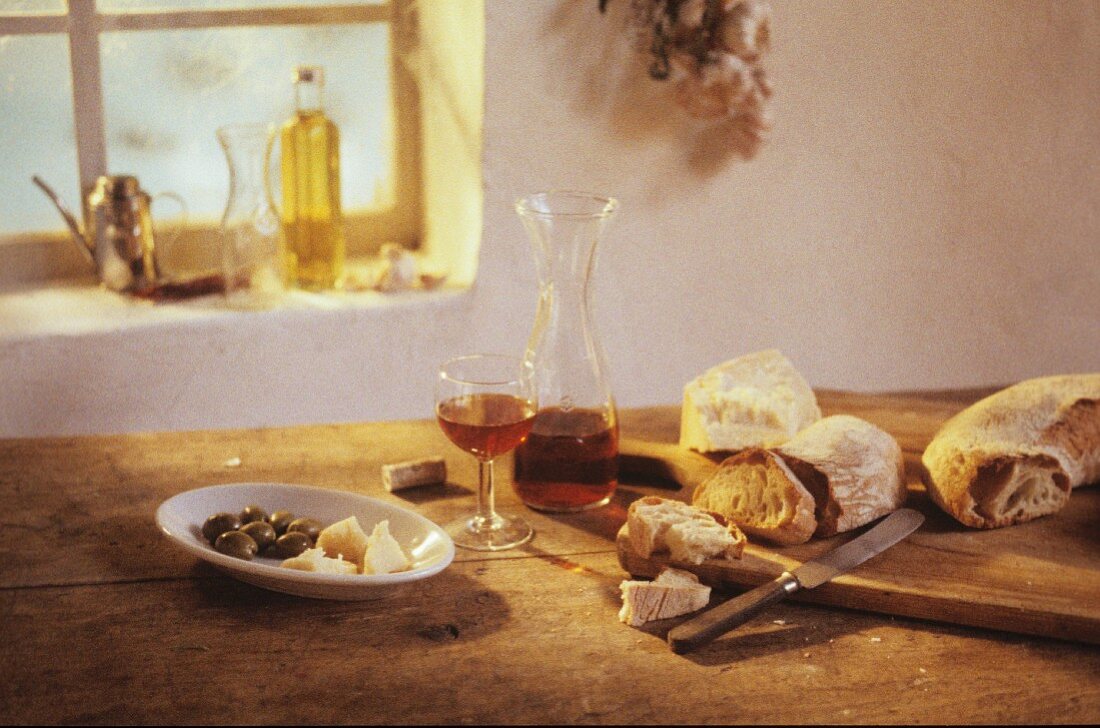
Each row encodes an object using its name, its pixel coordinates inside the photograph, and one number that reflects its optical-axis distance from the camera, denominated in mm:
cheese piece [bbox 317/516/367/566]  1201
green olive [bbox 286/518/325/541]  1247
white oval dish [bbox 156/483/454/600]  1130
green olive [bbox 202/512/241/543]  1232
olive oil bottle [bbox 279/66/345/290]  2354
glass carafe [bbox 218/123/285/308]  2324
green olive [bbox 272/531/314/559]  1225
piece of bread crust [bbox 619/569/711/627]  1134
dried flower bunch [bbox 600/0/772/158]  2354
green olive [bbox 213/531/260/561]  1197
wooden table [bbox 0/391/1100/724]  995
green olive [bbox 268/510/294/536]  1267
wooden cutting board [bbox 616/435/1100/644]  1143
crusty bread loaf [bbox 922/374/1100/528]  1330
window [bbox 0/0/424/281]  2316
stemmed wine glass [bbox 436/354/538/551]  1265
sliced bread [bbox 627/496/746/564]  1210
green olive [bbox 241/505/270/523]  1262
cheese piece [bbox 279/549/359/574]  1148
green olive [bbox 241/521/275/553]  1226
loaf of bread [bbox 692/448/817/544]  1257
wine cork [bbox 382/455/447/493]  1438
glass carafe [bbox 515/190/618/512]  1376
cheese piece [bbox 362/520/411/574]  1168
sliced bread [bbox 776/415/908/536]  1285
